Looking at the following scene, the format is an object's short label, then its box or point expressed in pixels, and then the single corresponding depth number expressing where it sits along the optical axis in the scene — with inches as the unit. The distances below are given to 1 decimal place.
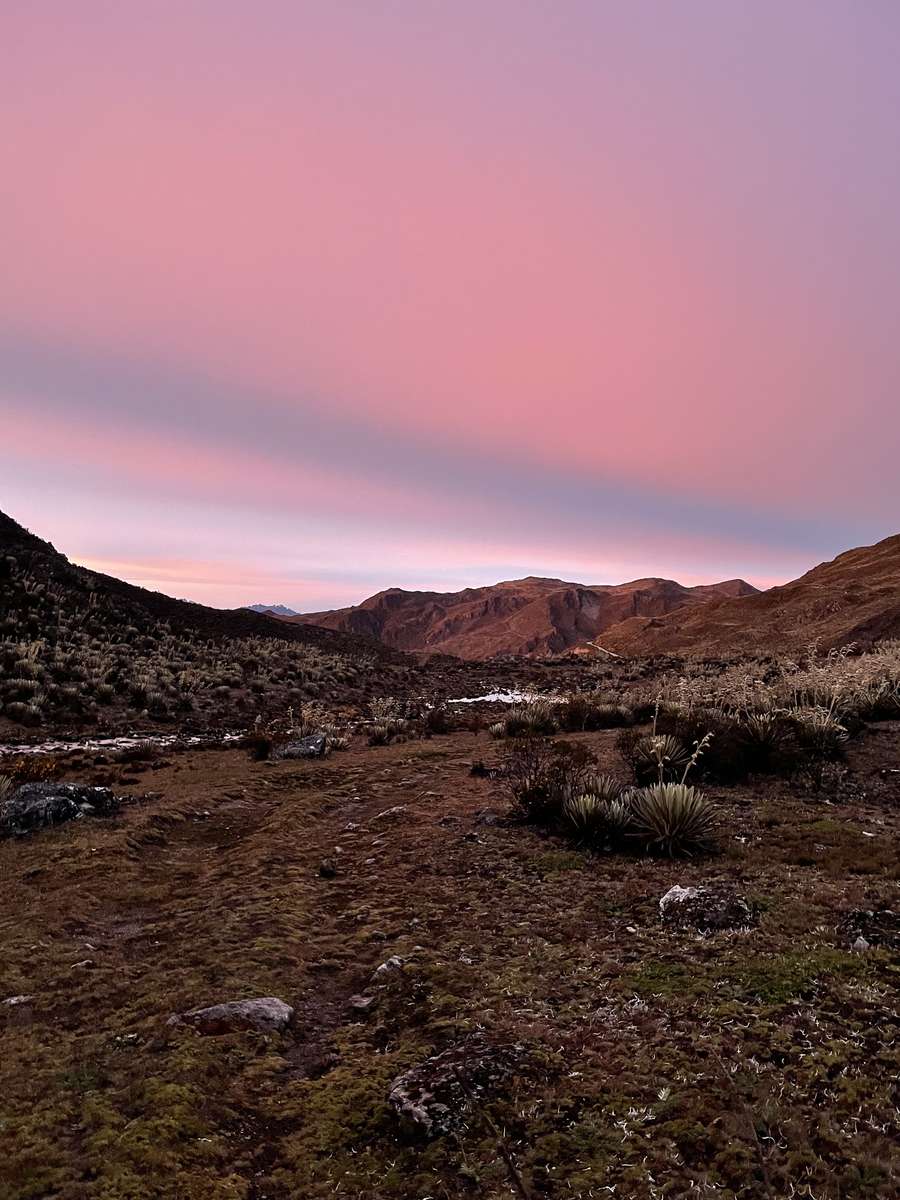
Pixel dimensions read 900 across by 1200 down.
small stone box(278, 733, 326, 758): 617.0
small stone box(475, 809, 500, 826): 354.9
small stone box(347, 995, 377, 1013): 188.7
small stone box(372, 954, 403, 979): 202.1
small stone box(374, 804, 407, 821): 396.5
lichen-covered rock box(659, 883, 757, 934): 207.0
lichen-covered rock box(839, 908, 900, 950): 185.5
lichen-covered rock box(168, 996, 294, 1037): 175.3
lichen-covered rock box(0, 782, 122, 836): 382.0
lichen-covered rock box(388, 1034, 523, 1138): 129.6
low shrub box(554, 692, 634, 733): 701.9
